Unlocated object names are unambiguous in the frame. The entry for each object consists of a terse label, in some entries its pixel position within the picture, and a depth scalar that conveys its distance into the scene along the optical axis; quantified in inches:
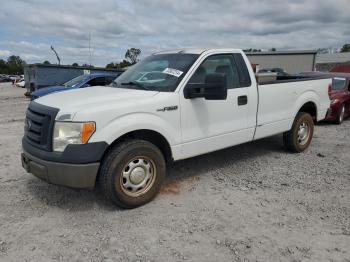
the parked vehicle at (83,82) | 456.4
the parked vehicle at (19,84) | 1471.9
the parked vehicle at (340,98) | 385.7
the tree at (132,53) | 3888.3
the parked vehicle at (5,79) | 2469.2
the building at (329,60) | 2098.2
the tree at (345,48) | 3824.3
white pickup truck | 142.8
